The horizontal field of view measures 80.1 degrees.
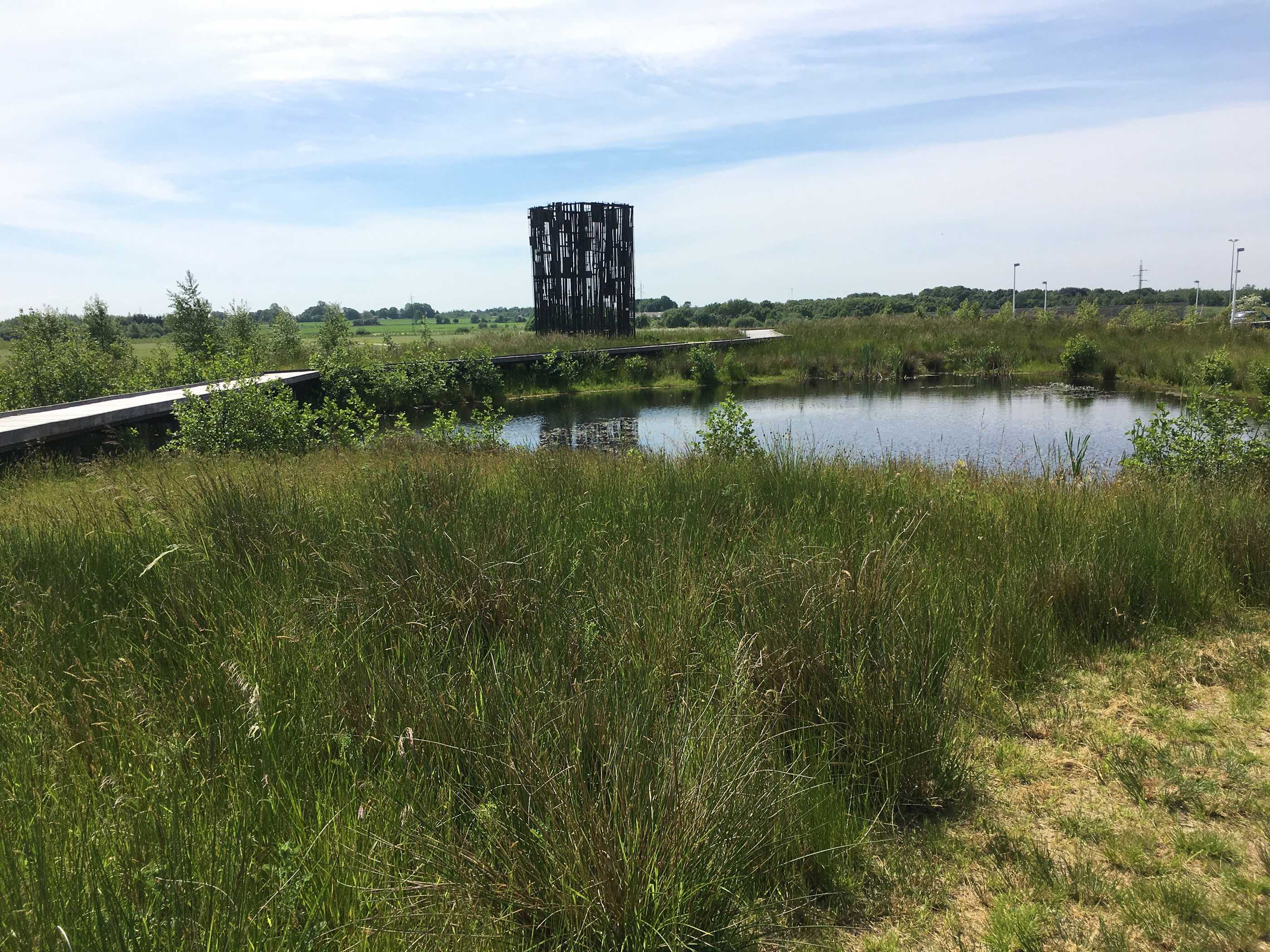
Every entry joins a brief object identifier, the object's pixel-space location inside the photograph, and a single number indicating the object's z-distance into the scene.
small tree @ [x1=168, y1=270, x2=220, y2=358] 23.34
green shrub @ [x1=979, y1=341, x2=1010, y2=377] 26.19
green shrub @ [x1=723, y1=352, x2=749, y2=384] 26.66
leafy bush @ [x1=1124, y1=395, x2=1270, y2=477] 6.39
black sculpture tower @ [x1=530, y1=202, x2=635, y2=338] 31.28
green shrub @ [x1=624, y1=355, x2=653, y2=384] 26.03
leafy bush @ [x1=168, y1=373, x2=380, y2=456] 8.99
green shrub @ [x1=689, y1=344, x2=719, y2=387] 26.17
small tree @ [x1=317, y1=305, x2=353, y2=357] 27.03
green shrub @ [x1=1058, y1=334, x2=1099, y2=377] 23.92
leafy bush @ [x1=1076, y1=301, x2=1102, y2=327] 28.72
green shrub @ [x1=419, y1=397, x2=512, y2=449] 9.09
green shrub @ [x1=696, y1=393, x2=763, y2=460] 7.72
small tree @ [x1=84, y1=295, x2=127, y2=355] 29.80
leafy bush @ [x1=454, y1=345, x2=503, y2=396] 22.47
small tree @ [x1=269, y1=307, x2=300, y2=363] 24.12
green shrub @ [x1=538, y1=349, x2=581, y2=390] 24.48
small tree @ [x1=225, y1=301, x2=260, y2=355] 19.30
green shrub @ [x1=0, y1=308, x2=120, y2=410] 15.41
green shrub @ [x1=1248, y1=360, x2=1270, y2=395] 15.29
